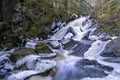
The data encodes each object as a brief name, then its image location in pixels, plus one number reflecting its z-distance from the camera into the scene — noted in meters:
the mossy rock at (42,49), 5.04
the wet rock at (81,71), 3.84
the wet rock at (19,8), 6.75
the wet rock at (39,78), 3.78
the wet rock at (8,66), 4.33
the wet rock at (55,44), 5.86
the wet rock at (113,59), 4.50
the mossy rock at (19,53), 4.62
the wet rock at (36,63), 4.03
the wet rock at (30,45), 5.86
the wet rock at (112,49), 4.87
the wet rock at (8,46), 5.95
